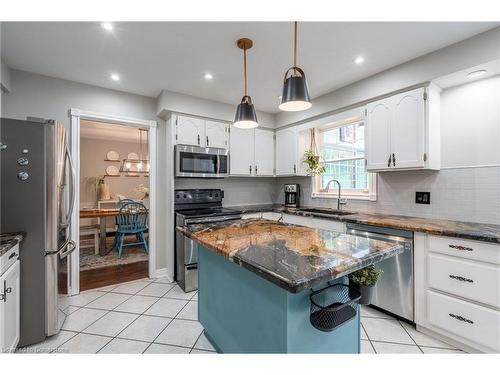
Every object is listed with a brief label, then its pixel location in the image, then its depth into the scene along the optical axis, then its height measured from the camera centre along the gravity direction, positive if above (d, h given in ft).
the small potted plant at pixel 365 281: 4.06 -1.62
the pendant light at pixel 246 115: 6.24 +1.82
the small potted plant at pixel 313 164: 11.54 +1.06
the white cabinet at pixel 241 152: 12.20 +1.74
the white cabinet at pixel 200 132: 10.64 +2.48
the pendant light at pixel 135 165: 20.16 +1.74
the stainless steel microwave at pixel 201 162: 10.38 +1.09
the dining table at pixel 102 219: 13.07 -1.93
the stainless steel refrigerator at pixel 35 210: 5.94 -0.60
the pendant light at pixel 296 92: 4.86 +1.91
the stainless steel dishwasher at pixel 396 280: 6.93 -2.82
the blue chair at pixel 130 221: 13.76 -2.06
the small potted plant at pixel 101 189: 19.74 -0.25
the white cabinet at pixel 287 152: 12.44 +1.79
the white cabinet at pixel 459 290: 5.55 -2.63
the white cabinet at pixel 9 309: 5.05 -2.75
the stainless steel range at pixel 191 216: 9.67 -1.29
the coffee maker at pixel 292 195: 12.89 -0.51
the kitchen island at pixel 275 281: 3.44 -1.76
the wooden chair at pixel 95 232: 14.37 -2.75
